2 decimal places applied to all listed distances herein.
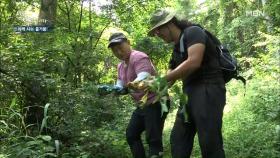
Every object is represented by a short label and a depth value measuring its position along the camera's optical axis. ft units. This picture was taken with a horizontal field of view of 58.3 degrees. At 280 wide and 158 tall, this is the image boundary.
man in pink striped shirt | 9.16
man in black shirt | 6.81
